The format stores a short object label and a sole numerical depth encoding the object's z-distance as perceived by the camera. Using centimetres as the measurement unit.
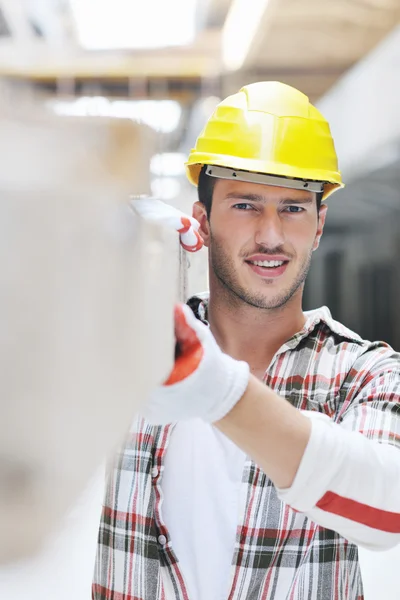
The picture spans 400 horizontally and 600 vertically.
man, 140
